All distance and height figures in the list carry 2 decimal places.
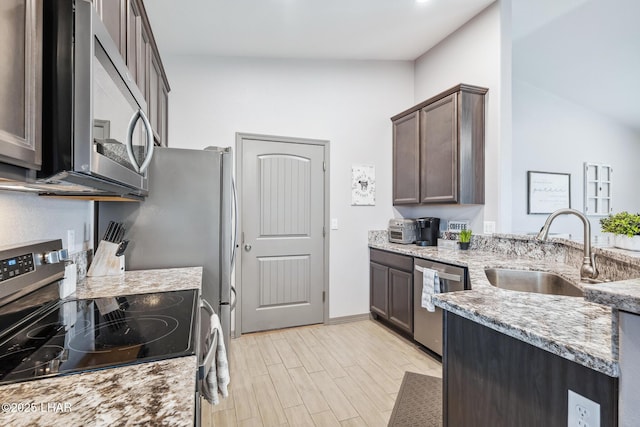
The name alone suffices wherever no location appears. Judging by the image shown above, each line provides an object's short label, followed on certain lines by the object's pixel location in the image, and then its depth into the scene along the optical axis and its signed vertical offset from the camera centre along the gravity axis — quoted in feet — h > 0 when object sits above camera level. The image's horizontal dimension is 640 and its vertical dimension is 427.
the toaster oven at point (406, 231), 11.13 -0.63
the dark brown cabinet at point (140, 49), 4.22 +2.85
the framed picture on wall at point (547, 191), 13.67 +1.00
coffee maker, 11.02 -0.55
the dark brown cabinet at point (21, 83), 2.02 +0.88
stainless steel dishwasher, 7.82 -2.57
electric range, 2.52 -1.19
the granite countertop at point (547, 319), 2.37 -1.04
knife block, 5.74 -0.91
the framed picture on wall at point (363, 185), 11.89 +1.07
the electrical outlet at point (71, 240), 5.26 -0.48
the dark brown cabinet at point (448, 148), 9.14 +2.04
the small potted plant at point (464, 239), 9.58 -0.78
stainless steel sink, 6.04 -1.37
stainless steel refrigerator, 6.51 -0.12
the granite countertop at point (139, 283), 4.75 -1.19
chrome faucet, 4.87 -0.55
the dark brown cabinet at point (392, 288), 9.70 -2.53
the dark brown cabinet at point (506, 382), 2.44 -1.56
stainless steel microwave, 2.39 +0.92
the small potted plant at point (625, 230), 5.56 -0.29
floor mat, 6.21 -4.10
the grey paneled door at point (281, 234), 10.59 -0.75
